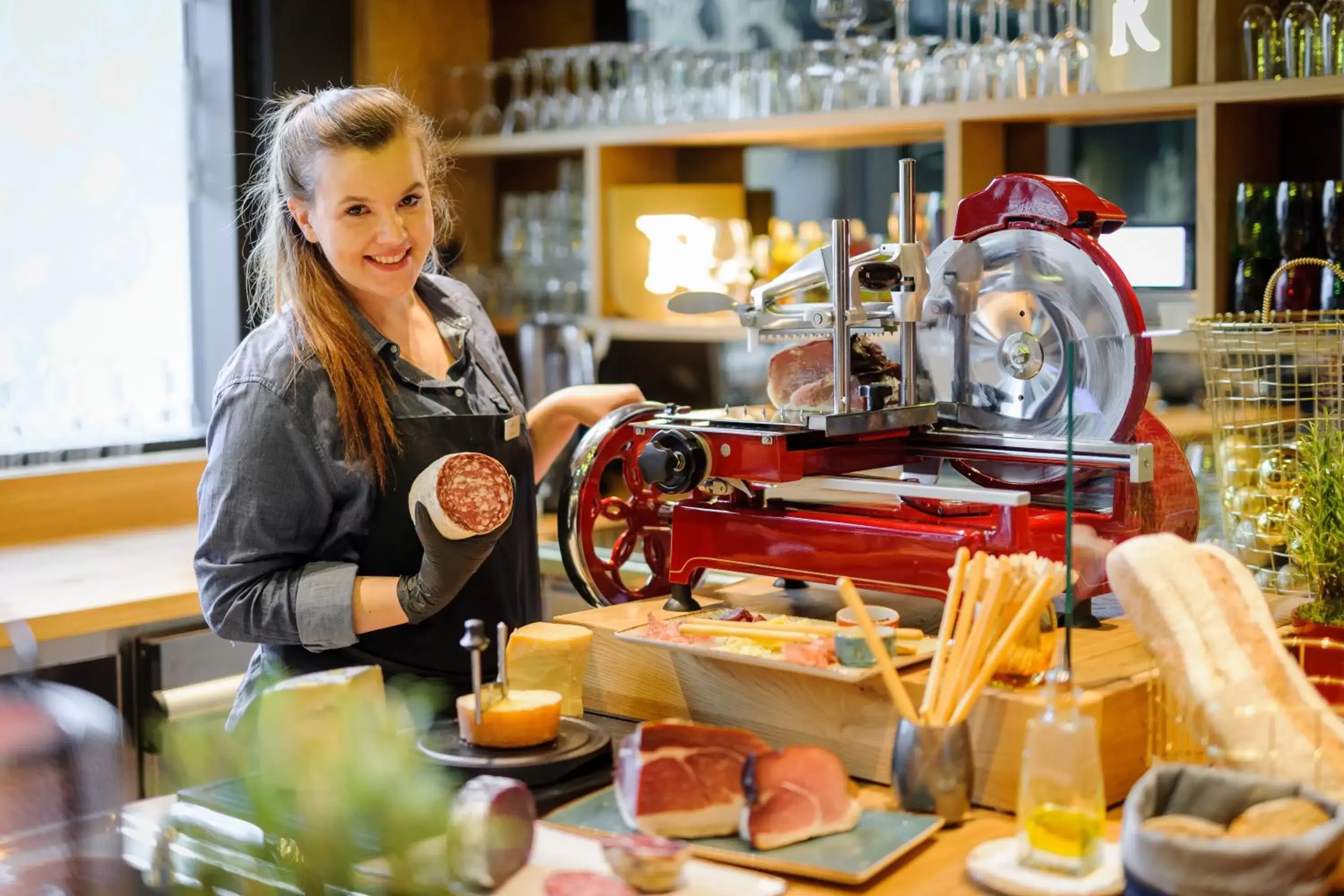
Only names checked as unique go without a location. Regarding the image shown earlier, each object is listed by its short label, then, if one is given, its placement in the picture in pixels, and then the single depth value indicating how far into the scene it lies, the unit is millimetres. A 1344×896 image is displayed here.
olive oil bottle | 1165
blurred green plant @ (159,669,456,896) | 1080
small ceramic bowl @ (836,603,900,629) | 1533
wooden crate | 1356
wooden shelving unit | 2771
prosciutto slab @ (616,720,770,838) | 1280
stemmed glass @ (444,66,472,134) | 4105
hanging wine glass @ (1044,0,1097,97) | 2928
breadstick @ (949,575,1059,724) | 1312
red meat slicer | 1608
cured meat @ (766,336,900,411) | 1734
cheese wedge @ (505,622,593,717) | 1538
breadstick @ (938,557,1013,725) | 1331
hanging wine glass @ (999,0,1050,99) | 3010
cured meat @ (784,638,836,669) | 1414
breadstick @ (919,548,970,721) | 1333
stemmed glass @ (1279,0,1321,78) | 2678
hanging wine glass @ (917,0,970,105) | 3137
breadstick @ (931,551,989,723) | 1322
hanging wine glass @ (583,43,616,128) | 3748
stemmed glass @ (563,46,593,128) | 3791
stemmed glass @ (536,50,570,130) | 3852
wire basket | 1702
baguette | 1211
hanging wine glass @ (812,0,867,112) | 3250
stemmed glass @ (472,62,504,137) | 4035
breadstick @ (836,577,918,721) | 1315
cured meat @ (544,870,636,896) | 1146
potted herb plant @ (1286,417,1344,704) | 1519
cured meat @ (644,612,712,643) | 1542
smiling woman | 1870
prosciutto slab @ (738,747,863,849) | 1254
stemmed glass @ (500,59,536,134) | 3930
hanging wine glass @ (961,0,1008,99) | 3070
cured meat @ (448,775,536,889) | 1164
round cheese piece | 1398
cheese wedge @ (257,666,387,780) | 1270
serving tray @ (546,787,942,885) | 1205
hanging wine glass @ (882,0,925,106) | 3213
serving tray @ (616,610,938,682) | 1376
